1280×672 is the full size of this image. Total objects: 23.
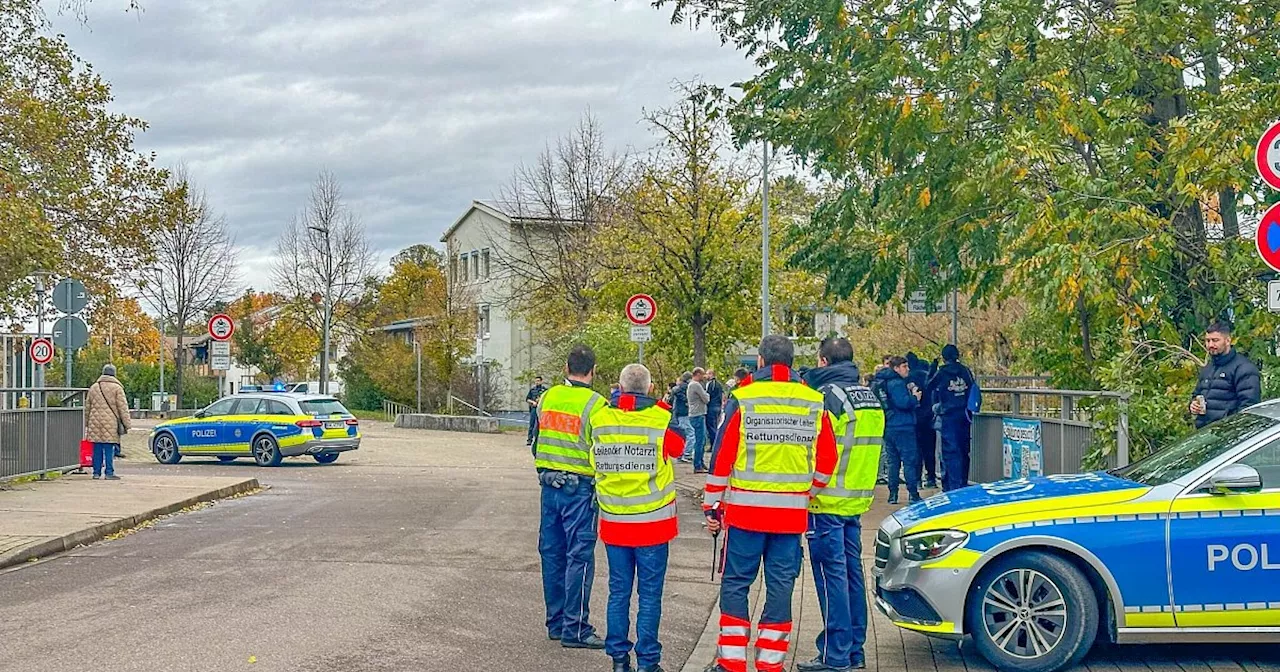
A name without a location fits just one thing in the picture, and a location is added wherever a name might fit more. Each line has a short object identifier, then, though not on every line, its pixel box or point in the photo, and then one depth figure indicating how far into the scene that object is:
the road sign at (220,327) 34.12
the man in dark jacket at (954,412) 15.77
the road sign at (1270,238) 8.62
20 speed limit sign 28.69
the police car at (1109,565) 7.30
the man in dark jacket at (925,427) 16.48
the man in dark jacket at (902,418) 15.74
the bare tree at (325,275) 58.25
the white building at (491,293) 57.91
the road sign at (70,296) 21.41
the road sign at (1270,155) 8.54
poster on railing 14.46
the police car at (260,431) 26.11
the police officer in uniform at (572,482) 8.27
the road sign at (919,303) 17.78
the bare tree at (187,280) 52.38
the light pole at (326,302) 50.53
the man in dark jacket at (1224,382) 10.35
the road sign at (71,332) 21.95
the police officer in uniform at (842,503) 7.59
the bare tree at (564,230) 44.06
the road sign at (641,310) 23.05
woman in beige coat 19.50
